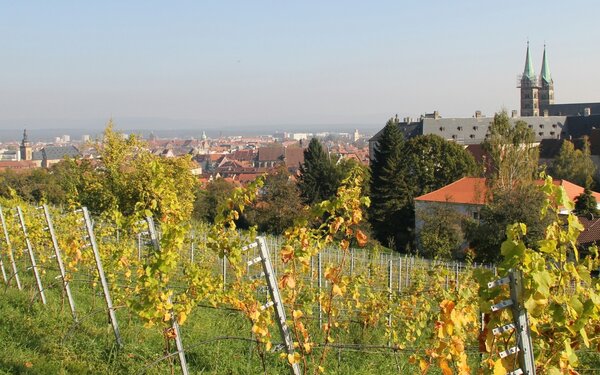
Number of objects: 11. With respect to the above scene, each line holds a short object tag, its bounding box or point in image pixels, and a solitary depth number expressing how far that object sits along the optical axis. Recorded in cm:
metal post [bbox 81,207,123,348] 650
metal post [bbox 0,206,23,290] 894
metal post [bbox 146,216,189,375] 527
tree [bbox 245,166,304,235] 3136
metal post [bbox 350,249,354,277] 1440
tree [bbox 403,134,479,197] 3934
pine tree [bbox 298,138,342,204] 4184
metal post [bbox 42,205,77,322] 740
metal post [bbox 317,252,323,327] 885
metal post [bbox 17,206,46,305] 822
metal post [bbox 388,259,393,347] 802
